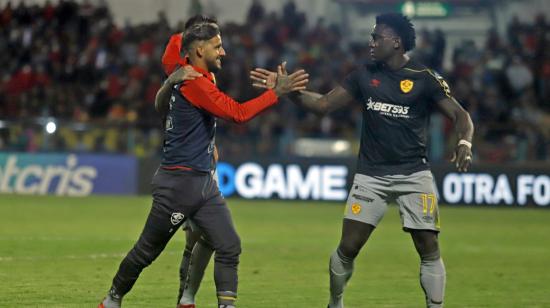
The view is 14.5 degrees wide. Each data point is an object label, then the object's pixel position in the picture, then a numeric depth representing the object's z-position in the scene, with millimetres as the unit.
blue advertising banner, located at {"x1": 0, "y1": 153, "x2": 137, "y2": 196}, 46717
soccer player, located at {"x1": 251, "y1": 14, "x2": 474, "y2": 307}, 15669
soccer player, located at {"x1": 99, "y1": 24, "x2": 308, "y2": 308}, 15102
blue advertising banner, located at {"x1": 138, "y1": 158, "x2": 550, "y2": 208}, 42908
